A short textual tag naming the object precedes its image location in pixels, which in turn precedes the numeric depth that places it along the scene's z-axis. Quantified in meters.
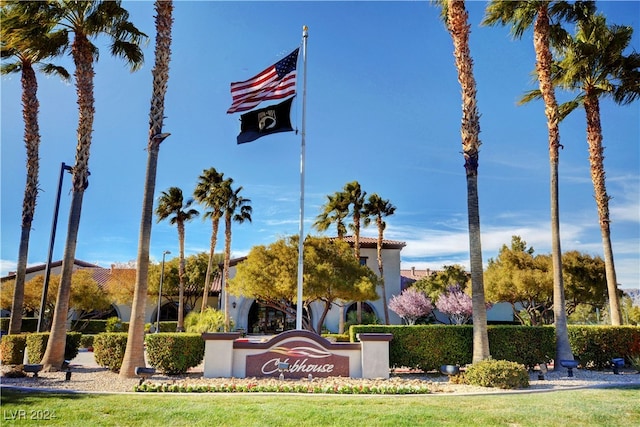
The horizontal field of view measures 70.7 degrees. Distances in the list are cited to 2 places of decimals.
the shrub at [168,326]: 35.47
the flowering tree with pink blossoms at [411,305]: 33.78
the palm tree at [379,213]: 34.78
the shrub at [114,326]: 34.03
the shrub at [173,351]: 14.45
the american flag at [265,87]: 15.42
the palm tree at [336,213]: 33.75
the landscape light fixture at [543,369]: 15.43
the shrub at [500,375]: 12.34
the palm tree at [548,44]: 17.09
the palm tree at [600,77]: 19.05
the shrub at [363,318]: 34.58
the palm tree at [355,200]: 33.78
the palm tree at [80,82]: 15.49
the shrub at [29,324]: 34.08
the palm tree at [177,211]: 36.16
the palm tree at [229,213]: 35.12
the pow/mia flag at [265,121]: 15.45
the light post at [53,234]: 18.67
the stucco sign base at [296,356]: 14.09
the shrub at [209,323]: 22.67
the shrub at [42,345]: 16.28
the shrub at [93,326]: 36.88
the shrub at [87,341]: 26.79
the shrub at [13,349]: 16.81
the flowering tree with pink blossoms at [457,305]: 31.11
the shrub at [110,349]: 15.24
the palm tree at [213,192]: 35.44
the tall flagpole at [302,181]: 15.21
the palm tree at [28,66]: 15.52
